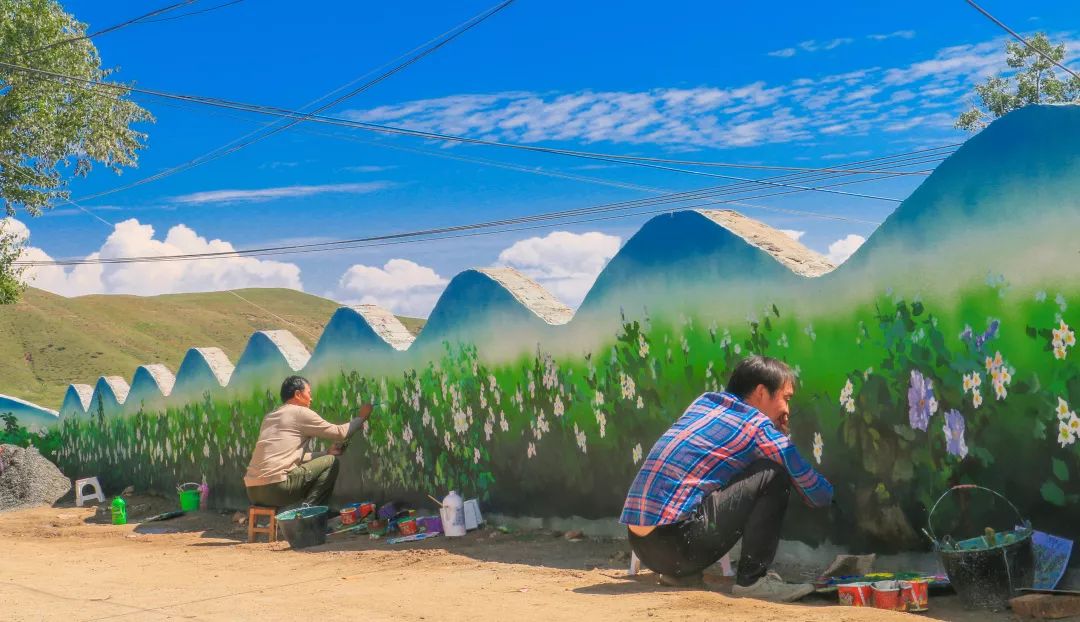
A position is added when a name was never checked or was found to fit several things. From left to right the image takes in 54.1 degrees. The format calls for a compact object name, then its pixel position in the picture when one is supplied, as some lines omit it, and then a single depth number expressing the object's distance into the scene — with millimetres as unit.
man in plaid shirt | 5195
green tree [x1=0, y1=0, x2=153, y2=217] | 19812
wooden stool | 9672
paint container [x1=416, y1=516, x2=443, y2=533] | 9125
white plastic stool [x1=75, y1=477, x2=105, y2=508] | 16188
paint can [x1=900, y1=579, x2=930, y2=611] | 4891
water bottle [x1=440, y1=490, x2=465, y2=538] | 8812
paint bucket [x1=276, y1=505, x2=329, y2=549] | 9000
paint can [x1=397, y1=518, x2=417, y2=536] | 9266
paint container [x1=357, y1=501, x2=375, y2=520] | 10203
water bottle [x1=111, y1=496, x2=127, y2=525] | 13155
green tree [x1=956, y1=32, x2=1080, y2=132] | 35531
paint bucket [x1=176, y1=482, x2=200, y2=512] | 13469
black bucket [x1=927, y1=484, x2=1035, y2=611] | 4741
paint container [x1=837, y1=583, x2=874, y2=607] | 5078
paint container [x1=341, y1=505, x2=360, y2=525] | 10242
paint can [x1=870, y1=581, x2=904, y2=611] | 4965
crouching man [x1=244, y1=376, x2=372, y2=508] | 9664
